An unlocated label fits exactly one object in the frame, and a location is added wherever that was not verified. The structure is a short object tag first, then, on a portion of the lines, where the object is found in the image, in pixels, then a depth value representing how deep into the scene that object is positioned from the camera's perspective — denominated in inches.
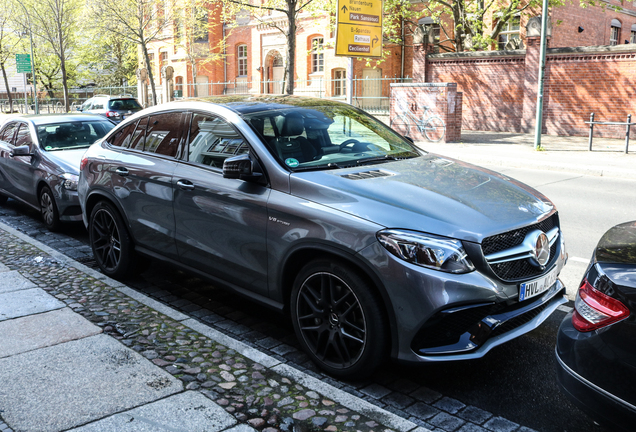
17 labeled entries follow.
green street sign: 1470.2
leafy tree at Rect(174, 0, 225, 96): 1339.8
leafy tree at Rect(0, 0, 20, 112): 1812.7
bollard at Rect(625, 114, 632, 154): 598.5
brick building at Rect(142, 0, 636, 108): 1154.7
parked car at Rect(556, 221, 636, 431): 96.6
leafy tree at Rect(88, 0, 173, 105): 1143.0
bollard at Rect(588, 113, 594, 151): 639.1
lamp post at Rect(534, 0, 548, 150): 621.3
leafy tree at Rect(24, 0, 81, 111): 1315.2
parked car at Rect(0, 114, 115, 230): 313.1
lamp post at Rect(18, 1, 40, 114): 1359.3
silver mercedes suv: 130.8
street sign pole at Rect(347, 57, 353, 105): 703.7
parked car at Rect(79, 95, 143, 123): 946.1
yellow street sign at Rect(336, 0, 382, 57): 686.5
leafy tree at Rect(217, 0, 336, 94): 743.7
